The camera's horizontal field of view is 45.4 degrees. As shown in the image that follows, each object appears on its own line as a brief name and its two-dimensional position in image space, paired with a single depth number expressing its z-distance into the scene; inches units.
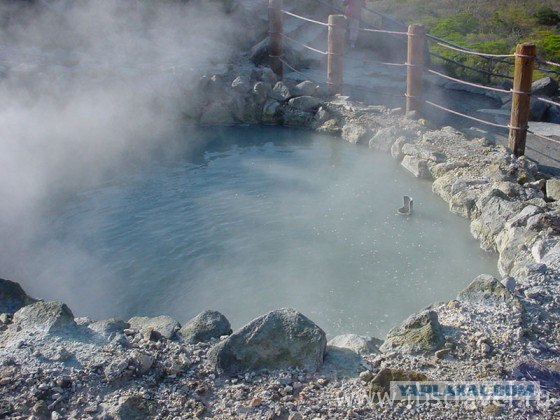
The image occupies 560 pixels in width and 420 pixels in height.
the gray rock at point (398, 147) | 290.0
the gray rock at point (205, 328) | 146.5
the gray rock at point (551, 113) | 326.3
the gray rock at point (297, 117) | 338.9
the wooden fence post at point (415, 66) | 301.0
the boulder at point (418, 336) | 141.7
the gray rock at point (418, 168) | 269.4
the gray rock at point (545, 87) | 373.7
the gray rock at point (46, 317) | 143.4
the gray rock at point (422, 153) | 270.4
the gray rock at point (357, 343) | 143.6
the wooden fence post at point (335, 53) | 339.9
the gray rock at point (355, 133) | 311.4
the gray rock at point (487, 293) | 152.0
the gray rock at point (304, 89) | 348.8
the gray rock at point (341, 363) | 134.2
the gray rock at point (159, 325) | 147.5
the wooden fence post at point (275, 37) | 378.6
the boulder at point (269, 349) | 134.8
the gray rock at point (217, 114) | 351.6
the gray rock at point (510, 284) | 161.8
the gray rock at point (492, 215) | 211.6
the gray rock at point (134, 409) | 121.0
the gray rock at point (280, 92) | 346.0
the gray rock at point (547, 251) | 174.1
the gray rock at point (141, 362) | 130.9
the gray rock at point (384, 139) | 297.9
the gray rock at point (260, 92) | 348.8
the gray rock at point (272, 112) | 345.1
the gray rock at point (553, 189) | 230.1
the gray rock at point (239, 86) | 350.3
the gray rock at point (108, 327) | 143.3
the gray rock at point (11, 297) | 162.1
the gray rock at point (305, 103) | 340.2
